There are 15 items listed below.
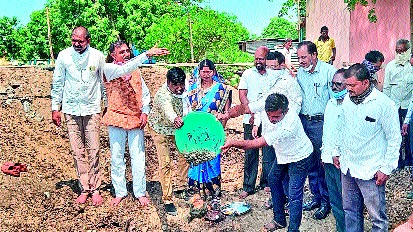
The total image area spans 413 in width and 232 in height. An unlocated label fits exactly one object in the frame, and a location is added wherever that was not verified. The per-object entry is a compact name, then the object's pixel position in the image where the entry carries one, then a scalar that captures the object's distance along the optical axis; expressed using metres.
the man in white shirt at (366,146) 3.71
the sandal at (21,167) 6.58
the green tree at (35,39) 30.22
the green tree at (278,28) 46.09
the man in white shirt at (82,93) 4.99
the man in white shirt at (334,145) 4.14
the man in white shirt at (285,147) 4.14
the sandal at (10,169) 6.39
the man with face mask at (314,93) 4.85
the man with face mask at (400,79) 6.22
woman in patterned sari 5.06
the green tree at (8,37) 34.06
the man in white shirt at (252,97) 5.33
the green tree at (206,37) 10.66
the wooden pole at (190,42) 10.16
